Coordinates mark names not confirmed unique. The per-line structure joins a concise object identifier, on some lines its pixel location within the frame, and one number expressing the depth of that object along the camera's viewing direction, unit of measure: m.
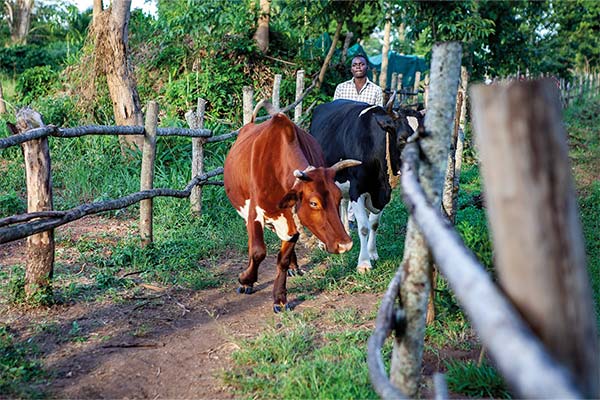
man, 7.35
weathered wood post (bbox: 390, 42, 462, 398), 2.52
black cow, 5.60
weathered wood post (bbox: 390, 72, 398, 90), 15.45
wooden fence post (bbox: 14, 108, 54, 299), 4.40
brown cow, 4.33
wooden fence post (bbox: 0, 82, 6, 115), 10.45
